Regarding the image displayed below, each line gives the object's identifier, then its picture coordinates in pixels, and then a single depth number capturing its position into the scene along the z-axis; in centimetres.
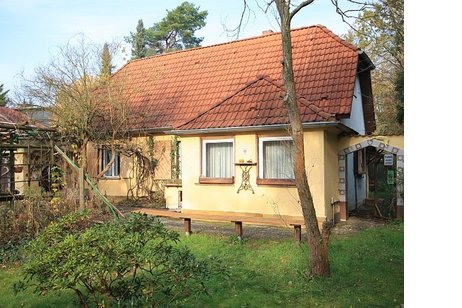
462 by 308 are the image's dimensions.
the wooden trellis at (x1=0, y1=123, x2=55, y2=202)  1207
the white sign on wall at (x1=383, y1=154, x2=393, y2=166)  1444
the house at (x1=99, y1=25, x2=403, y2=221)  1162
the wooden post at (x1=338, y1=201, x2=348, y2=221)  1262
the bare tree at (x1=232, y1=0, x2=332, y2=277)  665
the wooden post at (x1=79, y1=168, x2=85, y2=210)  1091
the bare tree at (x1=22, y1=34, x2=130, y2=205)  1431
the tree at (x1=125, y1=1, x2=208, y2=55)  4225
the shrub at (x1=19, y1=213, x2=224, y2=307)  388
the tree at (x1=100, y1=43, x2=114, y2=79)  1554
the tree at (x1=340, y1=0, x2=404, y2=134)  752
